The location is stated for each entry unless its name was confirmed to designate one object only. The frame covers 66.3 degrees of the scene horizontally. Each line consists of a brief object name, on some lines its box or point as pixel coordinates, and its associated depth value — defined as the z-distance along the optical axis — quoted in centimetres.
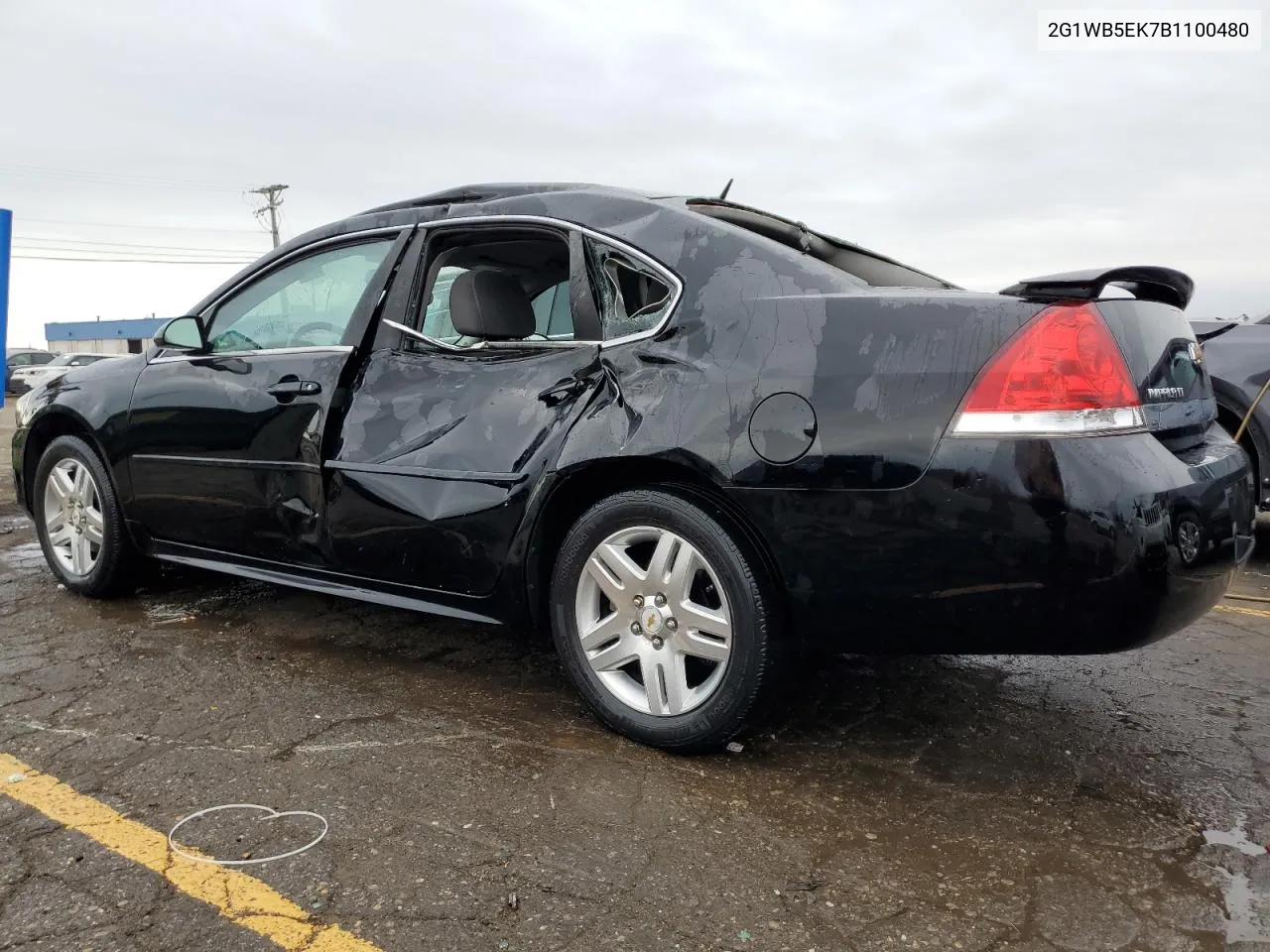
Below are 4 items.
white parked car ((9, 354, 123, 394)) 2842
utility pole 5319
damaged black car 221
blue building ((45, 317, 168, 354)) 6650
